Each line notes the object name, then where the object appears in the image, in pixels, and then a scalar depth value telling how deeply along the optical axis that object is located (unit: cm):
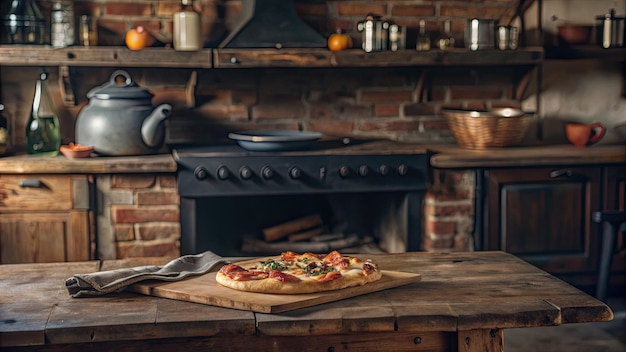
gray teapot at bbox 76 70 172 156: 400
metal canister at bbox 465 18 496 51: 444
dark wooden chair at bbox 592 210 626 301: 386
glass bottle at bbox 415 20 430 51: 446
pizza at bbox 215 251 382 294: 203
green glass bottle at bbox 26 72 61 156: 409
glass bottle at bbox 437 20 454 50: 452
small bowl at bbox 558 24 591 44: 455
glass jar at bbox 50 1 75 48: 418
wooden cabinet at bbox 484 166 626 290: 412
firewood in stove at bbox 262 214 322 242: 439
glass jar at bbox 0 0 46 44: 412
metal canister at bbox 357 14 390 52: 437
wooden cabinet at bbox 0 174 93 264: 382
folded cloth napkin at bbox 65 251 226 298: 208
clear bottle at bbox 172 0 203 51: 419
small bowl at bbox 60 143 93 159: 388
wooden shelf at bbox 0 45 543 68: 403
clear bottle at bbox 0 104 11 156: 400
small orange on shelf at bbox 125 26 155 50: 416
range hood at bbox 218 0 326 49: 425
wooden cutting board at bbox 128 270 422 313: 196
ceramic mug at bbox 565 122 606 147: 437
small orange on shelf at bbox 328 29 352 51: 435
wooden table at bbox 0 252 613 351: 185
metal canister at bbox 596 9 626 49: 450
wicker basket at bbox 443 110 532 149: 423
